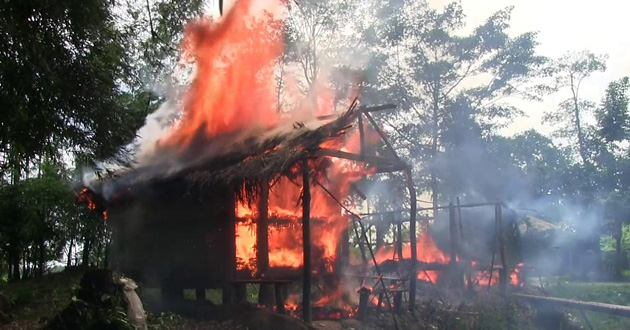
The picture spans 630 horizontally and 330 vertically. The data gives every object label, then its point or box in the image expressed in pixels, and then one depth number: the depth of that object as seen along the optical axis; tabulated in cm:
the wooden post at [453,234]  1801
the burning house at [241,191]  1280
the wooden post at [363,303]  1308
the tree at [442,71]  2955
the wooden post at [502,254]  1720
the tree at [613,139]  3256
